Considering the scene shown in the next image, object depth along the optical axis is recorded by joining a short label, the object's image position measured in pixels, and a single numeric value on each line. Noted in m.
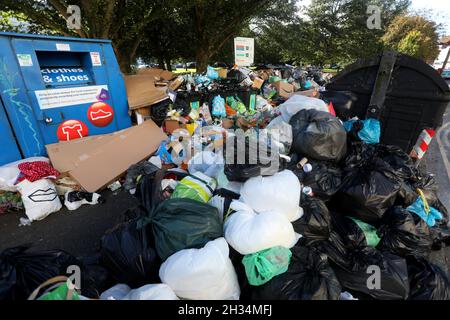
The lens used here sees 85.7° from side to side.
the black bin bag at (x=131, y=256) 1.40
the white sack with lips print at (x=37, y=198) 2.42
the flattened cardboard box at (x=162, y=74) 5.36
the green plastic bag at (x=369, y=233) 1.85
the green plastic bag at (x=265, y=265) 1.27
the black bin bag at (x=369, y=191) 1.83
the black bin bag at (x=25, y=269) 1.04
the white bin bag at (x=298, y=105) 2.55
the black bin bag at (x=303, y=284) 1.23
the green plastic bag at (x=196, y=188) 1.85
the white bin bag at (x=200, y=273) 1.19
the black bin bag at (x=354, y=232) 1.80
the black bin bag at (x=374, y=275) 1.48
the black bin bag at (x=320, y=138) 2.01
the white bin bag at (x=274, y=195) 1.56
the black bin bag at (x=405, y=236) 1.77
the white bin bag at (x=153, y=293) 1.12
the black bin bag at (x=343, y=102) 2.98
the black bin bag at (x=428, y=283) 1.49
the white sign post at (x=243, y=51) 6.62
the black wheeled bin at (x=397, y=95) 2.60
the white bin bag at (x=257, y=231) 1.30
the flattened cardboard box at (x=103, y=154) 2.81
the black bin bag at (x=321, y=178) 1.97
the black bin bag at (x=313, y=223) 1.65
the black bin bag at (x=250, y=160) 1.66
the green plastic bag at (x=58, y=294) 0.91
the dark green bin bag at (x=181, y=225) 1.38
